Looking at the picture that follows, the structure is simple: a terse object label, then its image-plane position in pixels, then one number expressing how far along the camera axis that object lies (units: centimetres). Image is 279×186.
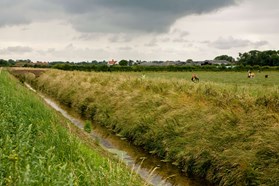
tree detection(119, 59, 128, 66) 14708
